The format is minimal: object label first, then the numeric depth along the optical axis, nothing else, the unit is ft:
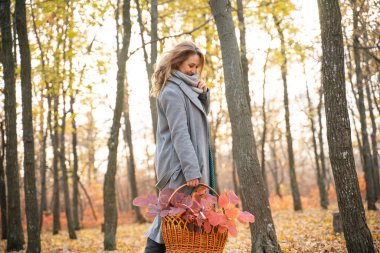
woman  10.27
